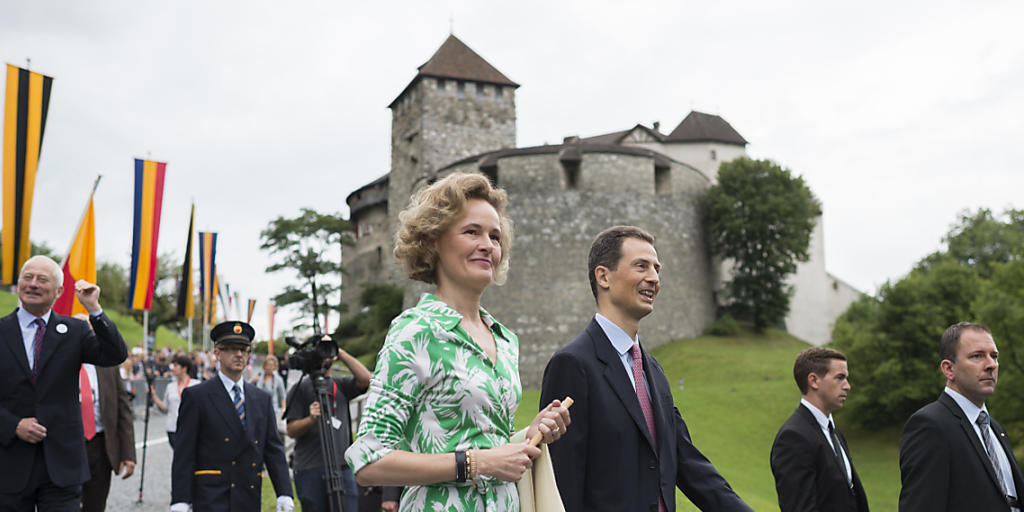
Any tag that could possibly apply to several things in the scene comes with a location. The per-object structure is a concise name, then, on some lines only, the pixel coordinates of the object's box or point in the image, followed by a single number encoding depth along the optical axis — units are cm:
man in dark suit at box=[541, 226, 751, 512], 324
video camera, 612
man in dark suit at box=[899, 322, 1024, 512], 436
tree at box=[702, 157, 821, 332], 4312
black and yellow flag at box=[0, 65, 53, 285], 934
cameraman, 704
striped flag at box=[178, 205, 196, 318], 1909
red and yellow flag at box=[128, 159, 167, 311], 1495
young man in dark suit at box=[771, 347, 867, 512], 459
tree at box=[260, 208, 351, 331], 5053
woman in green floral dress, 231
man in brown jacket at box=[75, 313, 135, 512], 681
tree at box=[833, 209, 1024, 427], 2320
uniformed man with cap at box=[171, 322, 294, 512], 539
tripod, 607
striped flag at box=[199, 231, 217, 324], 2377
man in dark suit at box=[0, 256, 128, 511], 463
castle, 3991
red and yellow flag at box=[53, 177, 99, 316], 1052
